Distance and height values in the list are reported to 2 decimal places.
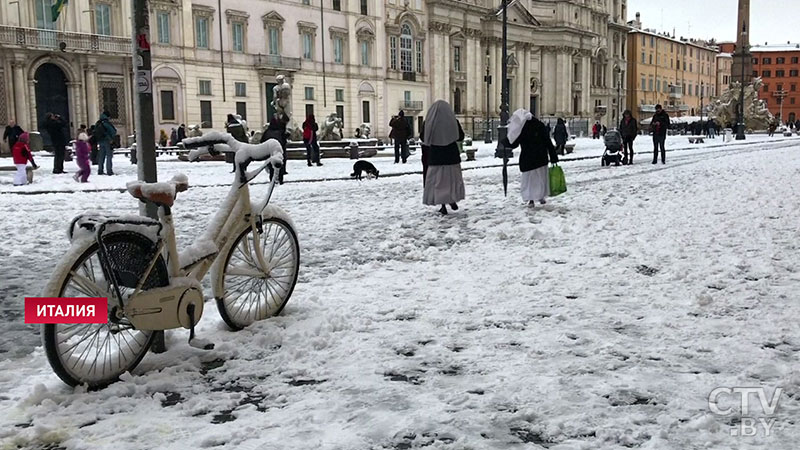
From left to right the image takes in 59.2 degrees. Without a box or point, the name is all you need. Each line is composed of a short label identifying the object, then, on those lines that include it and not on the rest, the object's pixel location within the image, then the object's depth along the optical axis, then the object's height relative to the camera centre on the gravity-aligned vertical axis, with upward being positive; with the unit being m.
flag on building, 22.08 +4.94
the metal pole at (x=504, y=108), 25.10 +1.47
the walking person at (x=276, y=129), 18.42 +0.65
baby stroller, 22.00 -0.08
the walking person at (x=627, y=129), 20.22 +0.47
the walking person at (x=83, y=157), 17.14 +0.05
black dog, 18.02 -0.42
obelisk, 52.16 +7.13
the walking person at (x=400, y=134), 24.66 +0.59
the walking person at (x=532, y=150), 11.06 -0.05
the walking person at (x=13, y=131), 23.21 +0.98
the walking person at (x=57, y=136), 19.78 +0.67
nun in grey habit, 10.83 -0.07
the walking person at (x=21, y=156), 16.33 +0.10
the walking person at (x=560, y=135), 30.28 +0.50
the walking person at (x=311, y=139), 22.57 +0.46
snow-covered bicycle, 3.72 -0.68
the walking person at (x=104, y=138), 19.36 +0.57
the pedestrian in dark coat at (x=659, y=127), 20.99 +0.52
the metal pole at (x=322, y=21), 49.72 +9.22
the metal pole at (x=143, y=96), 4.56 +0.40
